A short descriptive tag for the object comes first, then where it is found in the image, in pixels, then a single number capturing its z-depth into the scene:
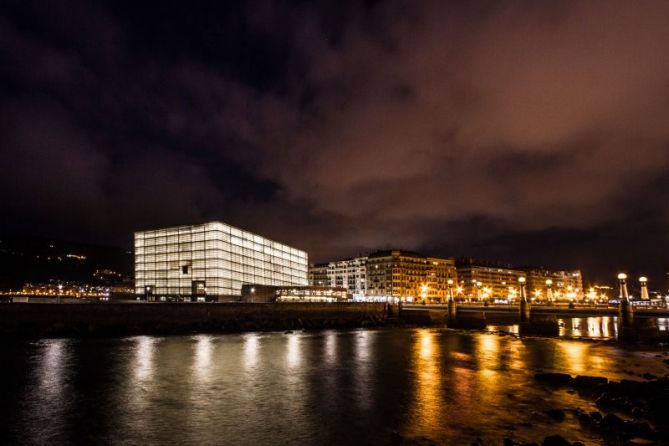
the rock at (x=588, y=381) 23.63
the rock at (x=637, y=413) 17.33
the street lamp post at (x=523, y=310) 56.03
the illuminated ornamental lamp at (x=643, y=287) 47.16
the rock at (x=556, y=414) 17.75
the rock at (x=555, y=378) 25.23
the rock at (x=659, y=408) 16.83
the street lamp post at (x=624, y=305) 41.78
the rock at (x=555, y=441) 13.68
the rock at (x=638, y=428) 15.16
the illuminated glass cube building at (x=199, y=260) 117.56
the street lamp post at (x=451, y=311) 71.12
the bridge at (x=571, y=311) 57.22
